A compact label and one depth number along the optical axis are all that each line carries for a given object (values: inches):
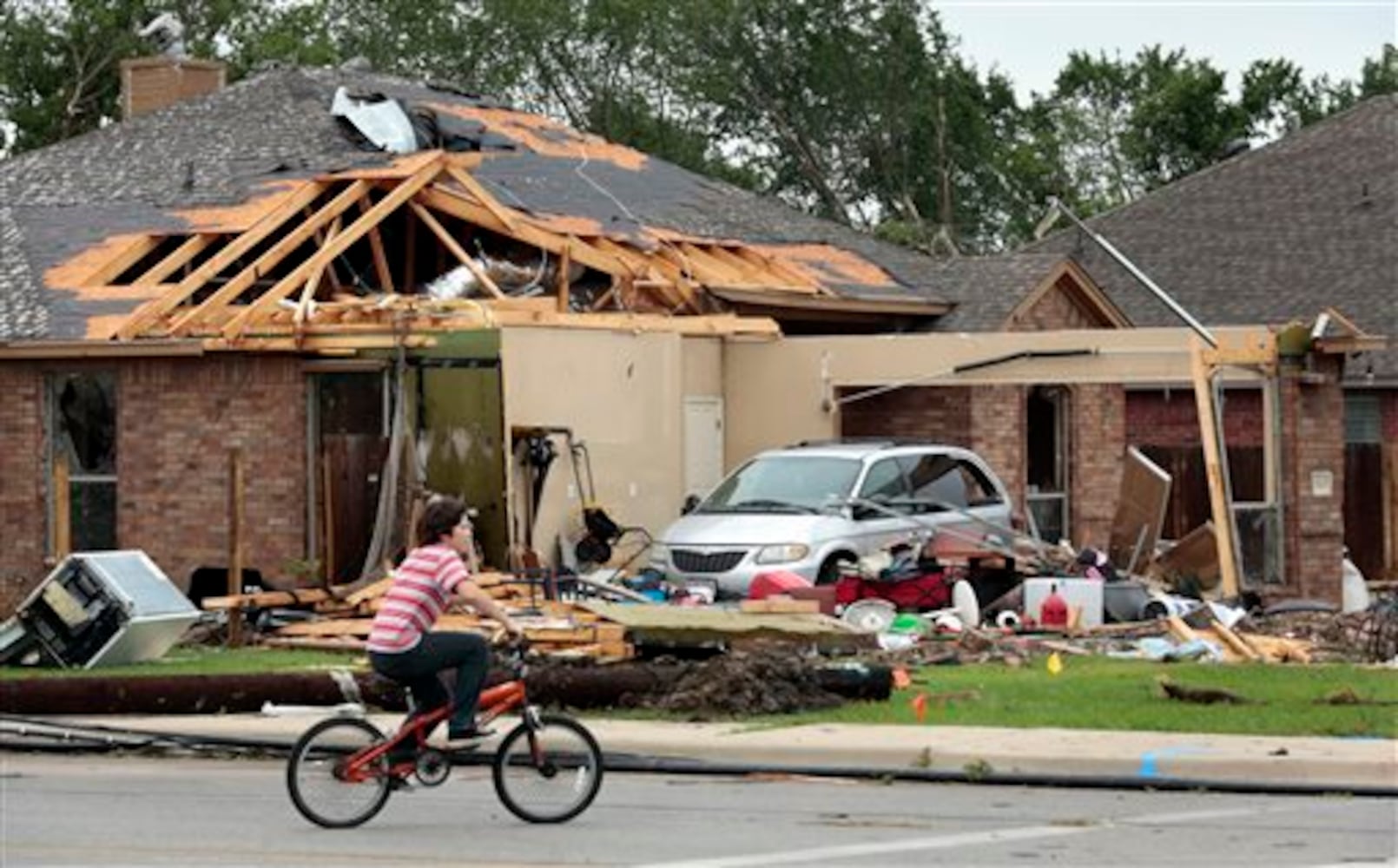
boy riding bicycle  594.9
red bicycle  590.2
